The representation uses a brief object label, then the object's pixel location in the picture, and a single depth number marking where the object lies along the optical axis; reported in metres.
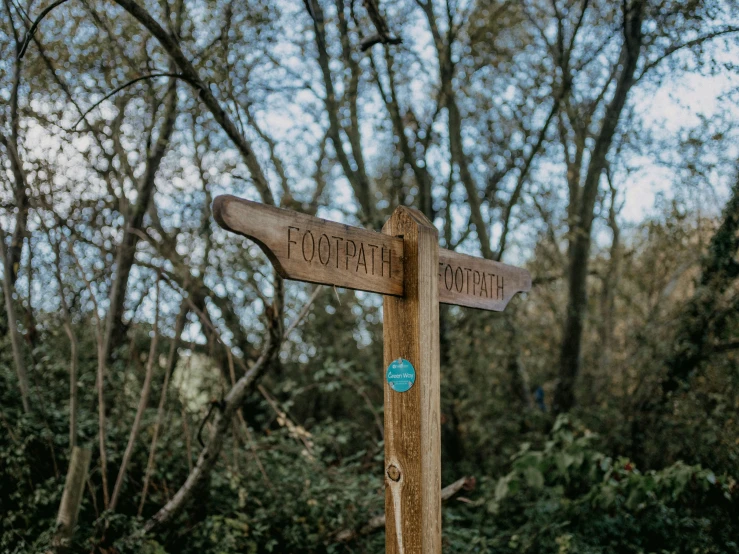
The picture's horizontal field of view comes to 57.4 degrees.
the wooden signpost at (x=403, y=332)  2.33
